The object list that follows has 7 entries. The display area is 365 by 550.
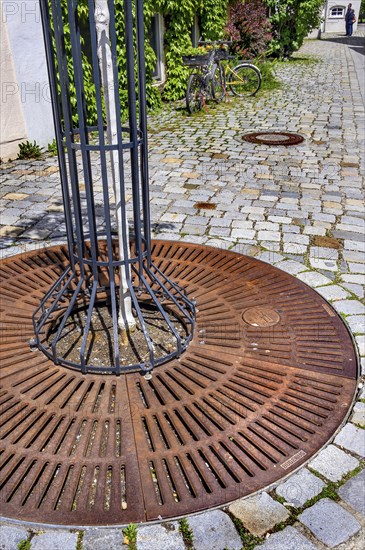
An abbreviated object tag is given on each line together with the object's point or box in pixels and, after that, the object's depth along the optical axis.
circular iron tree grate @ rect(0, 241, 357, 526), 2.08
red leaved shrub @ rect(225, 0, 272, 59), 14.95
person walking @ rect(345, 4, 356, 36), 39.44
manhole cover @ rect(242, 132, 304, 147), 7.59
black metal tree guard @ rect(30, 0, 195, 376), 2.37
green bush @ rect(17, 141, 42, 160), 6.88
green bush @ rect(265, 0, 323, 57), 19.33
